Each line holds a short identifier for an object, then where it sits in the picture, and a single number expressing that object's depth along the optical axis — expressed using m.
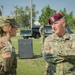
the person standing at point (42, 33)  19.90
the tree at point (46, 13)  61.03
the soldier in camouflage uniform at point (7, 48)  3.58
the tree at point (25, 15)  69.88
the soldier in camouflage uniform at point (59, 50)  4.00
